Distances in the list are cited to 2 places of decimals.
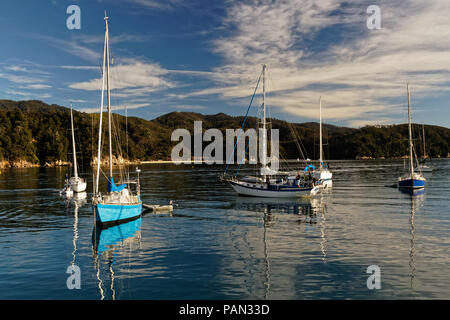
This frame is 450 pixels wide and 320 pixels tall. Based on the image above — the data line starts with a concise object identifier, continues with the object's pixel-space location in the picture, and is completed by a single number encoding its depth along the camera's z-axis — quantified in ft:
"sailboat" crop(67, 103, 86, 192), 200.64
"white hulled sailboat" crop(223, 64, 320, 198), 157.69
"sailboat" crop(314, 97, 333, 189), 222.89
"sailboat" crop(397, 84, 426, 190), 191.42
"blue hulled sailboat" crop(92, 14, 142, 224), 92.94
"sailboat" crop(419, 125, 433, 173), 352.90
